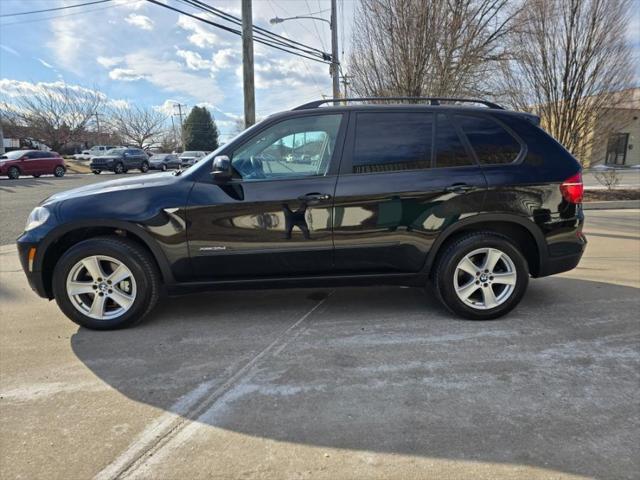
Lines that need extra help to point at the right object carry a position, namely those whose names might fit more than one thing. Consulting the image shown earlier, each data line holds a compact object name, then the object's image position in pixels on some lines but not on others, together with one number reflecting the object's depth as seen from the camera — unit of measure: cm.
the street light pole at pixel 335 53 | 1876
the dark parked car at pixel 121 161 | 3162
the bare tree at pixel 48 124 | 5326
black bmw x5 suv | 366
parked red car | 2506
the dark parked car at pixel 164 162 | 3850
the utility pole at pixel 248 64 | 1042
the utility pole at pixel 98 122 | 6447
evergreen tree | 7338
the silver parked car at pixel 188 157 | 3927
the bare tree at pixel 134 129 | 7112
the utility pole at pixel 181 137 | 7700
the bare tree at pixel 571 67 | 1159
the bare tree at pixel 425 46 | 1034
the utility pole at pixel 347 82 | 1373
